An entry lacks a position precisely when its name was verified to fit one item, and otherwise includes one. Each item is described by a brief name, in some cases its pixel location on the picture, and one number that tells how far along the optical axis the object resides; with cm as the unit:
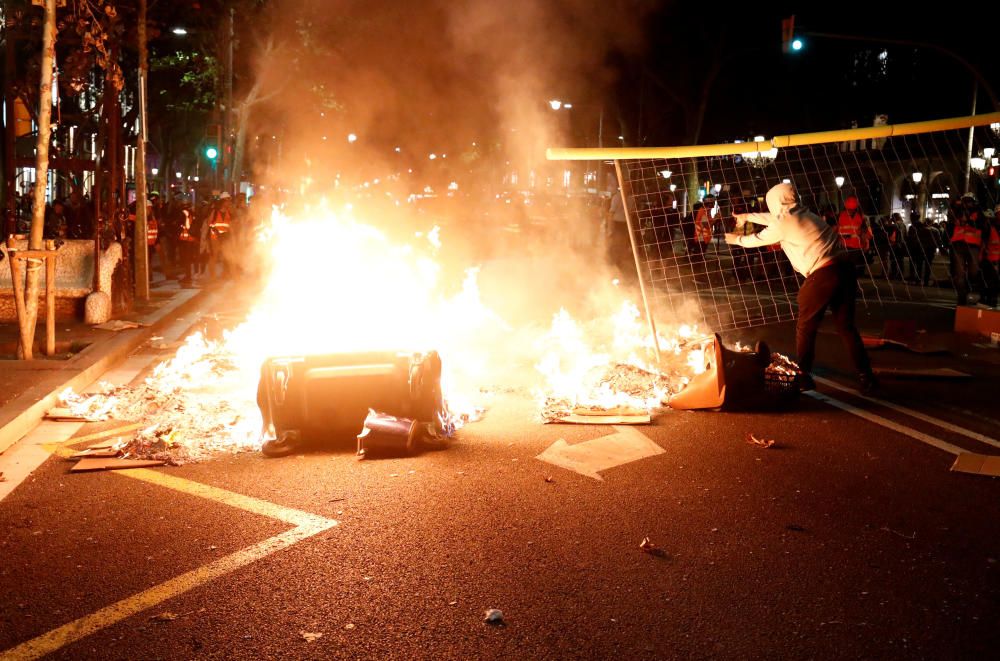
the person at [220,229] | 1858
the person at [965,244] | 1422
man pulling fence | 785
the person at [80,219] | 1792
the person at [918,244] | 2041
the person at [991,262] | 1481
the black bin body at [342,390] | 601
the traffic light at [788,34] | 2050
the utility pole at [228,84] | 2597
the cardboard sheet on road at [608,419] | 684
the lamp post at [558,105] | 1185
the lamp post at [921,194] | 4291
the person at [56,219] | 1649
